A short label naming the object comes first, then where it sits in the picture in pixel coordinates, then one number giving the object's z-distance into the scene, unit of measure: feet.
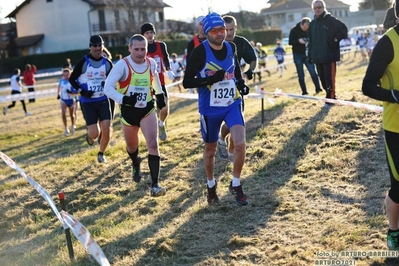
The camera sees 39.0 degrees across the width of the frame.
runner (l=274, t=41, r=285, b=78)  95.71
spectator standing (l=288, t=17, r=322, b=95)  43.83
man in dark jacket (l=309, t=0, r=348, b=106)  33.76
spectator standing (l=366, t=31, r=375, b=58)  96.27
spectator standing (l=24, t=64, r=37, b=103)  90.79
